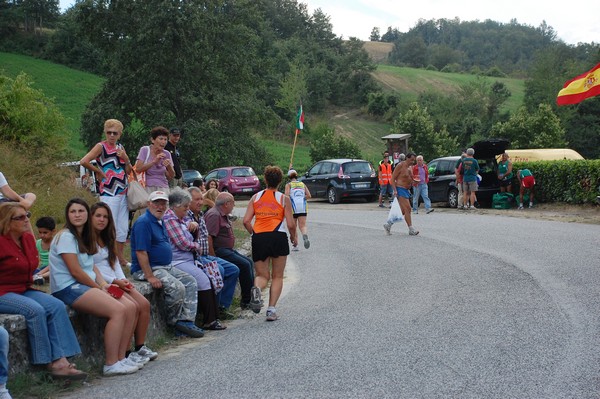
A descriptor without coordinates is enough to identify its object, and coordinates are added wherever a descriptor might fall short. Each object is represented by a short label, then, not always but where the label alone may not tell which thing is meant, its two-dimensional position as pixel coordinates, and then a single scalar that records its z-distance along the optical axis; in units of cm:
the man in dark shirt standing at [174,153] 1171
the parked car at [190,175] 3597
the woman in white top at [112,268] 733
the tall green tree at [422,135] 5709
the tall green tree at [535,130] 5941
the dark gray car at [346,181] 3102
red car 3656
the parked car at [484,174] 2580
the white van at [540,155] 3438
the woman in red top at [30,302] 614
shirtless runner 1789
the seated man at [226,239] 1005
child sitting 884
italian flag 3111
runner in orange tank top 923
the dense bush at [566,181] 2234
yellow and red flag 1712
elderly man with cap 823
